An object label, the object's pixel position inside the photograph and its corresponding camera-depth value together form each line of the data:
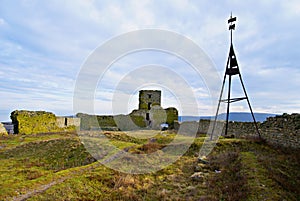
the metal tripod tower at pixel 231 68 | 13.72
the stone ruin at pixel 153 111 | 30.94
